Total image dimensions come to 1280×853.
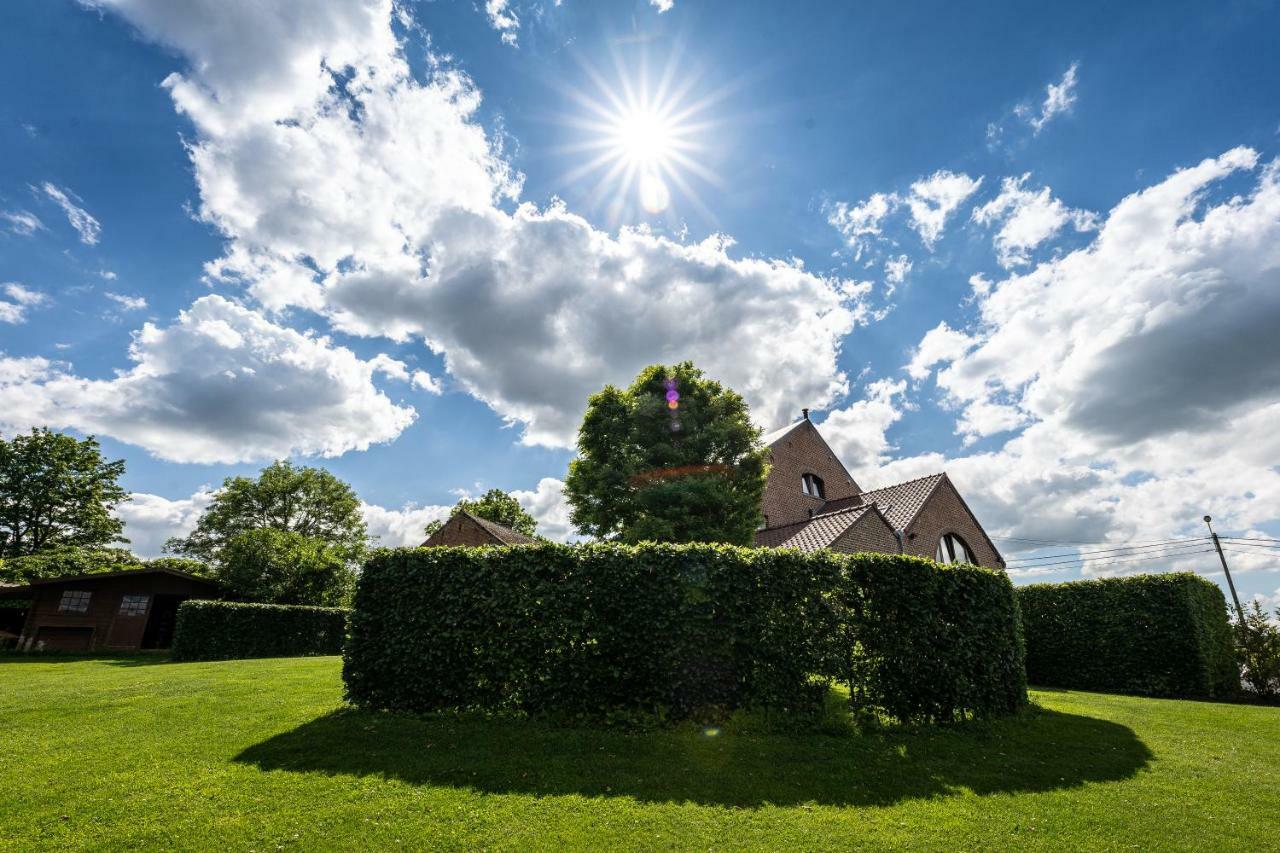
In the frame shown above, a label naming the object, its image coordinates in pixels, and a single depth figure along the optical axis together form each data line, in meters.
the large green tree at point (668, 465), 18.83
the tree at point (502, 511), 56.09
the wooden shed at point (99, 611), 28.03
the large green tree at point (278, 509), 49.53
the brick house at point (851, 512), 21.30
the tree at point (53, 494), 35.19
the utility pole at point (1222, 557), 25.52
